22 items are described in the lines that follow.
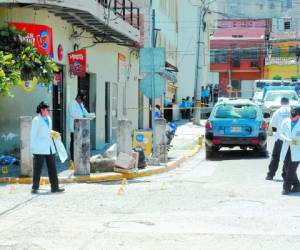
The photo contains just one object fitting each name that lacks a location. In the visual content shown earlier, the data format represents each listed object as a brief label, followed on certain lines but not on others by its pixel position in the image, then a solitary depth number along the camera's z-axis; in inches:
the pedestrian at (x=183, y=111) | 1920.0
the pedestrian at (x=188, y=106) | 1867.0
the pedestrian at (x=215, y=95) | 2348.7
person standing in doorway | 692.7
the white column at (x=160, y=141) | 700.0
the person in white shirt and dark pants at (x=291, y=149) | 479.5
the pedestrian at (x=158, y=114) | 1024.9
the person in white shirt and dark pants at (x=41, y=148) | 494.0
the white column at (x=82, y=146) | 575.8
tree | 489.1
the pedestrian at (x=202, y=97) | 2041.3
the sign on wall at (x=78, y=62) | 773.9
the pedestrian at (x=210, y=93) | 2267.5
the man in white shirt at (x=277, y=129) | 558.3
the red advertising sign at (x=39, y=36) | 657.0
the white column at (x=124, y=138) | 616.1
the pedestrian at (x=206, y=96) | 2063.2
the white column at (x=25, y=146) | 565.0
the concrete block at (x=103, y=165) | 608.7
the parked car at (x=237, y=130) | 780.0
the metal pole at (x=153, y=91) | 694.5
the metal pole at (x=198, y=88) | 1513.3
